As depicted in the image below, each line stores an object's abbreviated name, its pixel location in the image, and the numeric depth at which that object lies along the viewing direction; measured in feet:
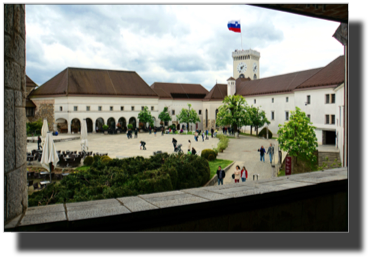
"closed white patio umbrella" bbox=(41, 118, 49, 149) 65.41
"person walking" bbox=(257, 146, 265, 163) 83.57
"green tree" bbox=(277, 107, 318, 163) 81.20
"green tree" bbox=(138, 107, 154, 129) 191.01
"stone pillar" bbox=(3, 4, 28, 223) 8.02
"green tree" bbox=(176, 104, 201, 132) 206.18
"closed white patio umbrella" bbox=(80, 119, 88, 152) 84.05
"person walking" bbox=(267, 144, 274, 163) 79.92
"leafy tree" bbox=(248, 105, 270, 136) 172.04
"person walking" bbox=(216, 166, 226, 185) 51.26
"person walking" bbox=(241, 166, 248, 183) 54.21
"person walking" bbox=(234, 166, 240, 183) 52.79
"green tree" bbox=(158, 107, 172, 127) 207.51
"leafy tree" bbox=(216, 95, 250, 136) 157.79
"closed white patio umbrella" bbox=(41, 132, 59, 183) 44.06
